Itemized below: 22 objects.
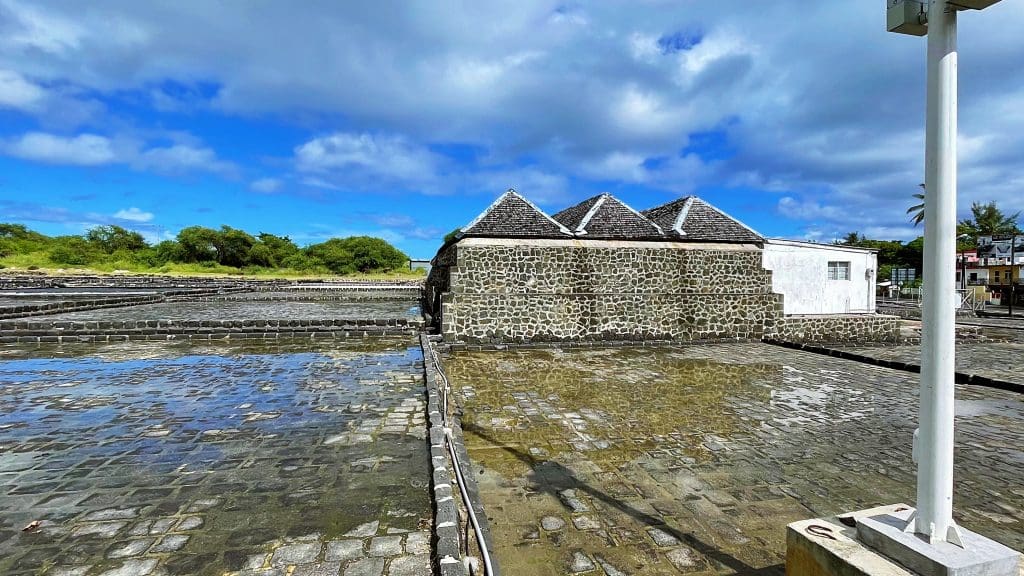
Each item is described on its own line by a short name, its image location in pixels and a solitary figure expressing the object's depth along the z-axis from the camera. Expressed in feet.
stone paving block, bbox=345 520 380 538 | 11.38
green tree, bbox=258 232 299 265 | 206.80
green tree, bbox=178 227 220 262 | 189.57
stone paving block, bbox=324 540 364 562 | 10.50
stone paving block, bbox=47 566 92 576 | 9.89
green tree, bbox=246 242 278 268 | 200.23
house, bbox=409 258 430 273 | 256.32
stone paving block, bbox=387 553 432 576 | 9.98
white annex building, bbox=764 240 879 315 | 50.14
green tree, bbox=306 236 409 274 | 200.95
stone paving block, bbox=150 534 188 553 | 10.71
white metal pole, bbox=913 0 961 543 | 7.16
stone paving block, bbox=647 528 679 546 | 11.63
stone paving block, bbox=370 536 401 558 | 10.66
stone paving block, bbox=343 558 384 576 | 9.98
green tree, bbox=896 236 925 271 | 170.91
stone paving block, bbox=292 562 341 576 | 9.96
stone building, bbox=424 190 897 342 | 44.52
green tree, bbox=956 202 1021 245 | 144.05
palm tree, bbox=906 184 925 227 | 136.62
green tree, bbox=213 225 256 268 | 194.18
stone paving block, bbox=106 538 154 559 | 10.55
